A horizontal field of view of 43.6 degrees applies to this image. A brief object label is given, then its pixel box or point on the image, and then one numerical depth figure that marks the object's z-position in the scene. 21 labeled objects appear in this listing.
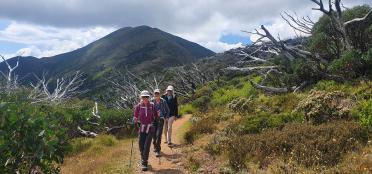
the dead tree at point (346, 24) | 17.39
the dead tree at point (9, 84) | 17.50
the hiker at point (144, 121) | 10.93
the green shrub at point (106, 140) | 15.97
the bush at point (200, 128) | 14.56
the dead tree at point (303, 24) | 21.20
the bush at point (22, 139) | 5.89
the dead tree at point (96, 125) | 18.79
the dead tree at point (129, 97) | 27.25
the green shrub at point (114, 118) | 19.50
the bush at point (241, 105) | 17.33
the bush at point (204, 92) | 28.06
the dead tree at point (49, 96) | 18.73
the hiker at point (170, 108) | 14.27
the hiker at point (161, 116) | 12.78
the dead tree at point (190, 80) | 32.85
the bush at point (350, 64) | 16.23
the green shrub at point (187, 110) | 23.73
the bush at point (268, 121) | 12.82
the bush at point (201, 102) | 24.76
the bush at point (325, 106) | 12.09
